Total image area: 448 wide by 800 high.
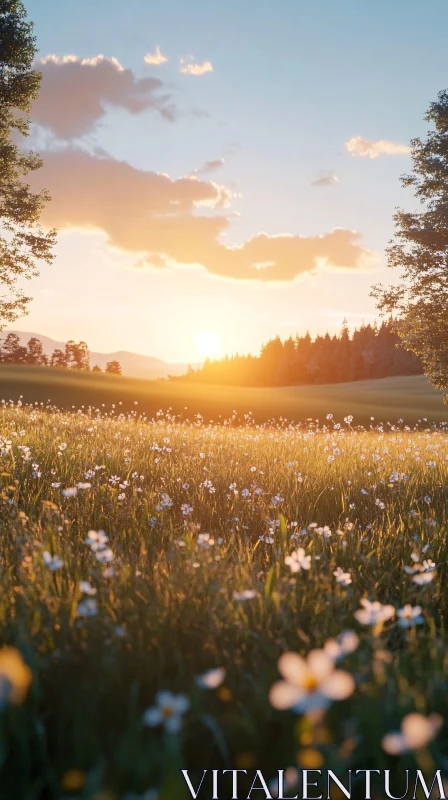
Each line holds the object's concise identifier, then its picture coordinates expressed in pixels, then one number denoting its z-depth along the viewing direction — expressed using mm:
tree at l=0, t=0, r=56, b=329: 19297
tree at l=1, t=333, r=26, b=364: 107050
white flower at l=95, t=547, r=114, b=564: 2377
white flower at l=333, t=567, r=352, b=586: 2485
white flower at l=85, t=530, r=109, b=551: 2453
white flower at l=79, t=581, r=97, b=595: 2104
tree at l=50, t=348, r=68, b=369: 122688
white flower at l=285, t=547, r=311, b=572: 2414
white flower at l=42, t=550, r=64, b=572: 2156
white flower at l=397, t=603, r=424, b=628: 1920
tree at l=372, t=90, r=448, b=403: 21609
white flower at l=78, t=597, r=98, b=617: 1973
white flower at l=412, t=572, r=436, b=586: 2238
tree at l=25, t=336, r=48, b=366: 111938
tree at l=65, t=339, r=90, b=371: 119625
